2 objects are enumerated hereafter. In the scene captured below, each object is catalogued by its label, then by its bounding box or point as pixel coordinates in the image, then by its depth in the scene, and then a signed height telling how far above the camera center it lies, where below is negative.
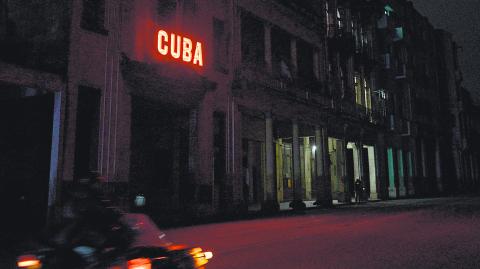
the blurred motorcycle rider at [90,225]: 4.48 -0.38
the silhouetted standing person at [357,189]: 27.43 -0.14
